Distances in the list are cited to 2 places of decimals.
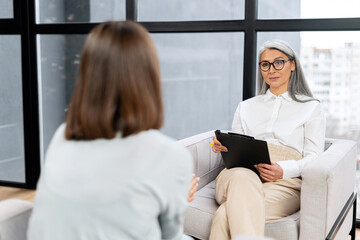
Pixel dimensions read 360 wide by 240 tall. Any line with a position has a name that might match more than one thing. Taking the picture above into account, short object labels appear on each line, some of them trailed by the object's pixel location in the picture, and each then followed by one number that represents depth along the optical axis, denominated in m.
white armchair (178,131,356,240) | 2.51
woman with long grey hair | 2.50
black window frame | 3.25
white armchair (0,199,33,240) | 2.01
